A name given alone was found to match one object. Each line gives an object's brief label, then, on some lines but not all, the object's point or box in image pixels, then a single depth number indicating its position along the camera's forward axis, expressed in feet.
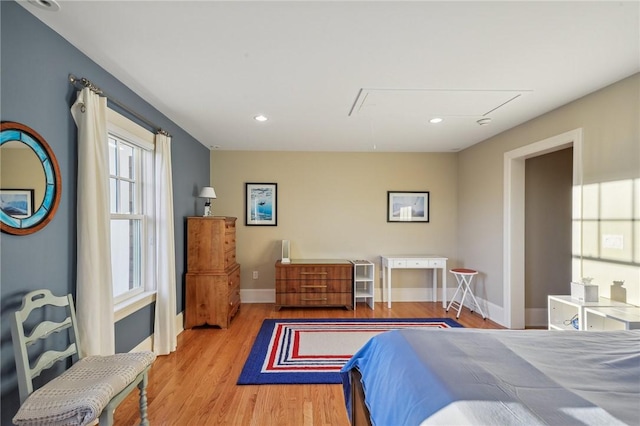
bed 3.18
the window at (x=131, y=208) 9.05
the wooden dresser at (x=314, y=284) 15.12
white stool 14.30
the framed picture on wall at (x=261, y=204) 16.69
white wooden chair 4.72
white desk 15.69
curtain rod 6.57
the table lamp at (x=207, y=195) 13.83
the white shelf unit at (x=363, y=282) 15.51
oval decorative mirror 5.07
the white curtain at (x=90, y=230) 6.52
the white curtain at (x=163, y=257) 10.23
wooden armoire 12.53
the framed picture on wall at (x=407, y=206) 17.11
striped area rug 8.77
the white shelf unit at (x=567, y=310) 8.09
